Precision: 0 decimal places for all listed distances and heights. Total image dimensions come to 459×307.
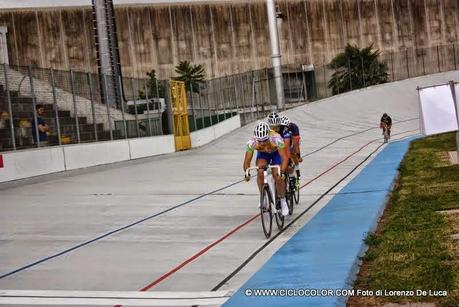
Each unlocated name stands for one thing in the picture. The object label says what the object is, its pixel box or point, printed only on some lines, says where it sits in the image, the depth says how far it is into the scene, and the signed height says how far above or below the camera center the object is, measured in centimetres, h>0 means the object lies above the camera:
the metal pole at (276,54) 4309 +280
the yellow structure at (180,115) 3250 -7
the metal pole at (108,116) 2590 +15
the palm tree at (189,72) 4716 +251
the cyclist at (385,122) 3338 -128
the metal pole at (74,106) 2317 +51
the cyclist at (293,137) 1248 -63
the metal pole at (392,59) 5459 +225
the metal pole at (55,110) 2186 +44
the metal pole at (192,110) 3500 +7
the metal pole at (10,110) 1962 +51
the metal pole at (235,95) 4278 +68
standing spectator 2097 -2
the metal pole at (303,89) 5119 +72
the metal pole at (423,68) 5559 +143
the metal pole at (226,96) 4119 +66
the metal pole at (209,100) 3781 +47
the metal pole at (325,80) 5266 +122
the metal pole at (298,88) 5109 +81
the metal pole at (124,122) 2749 -10
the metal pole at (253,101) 4450 +27
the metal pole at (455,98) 1261 -21
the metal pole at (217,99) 3959 +52
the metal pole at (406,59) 5484 +216
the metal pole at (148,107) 3009 +37
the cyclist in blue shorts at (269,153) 1095 -69
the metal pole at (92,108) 2455 +44
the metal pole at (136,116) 2886 +6
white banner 1266 -40
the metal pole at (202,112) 3642 -5
